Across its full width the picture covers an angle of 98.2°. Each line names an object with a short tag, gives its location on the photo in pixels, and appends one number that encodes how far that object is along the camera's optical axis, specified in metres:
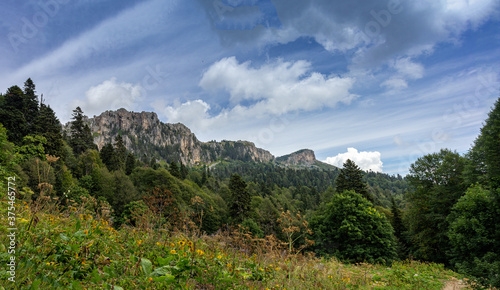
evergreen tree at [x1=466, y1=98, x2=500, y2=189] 14.06
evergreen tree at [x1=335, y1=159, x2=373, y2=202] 30.47
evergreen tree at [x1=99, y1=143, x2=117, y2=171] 47.19
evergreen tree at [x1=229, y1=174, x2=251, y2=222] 32.50
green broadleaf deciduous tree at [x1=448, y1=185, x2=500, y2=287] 13.89
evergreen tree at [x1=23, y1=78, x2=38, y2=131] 35.09
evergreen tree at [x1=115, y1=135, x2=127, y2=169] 56.61
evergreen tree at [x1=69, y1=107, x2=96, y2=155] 45.72
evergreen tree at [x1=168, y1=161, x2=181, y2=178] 53.91
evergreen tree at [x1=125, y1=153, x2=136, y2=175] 54.23
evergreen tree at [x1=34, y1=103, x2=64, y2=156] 31.17
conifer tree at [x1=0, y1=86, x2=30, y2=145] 29.75
